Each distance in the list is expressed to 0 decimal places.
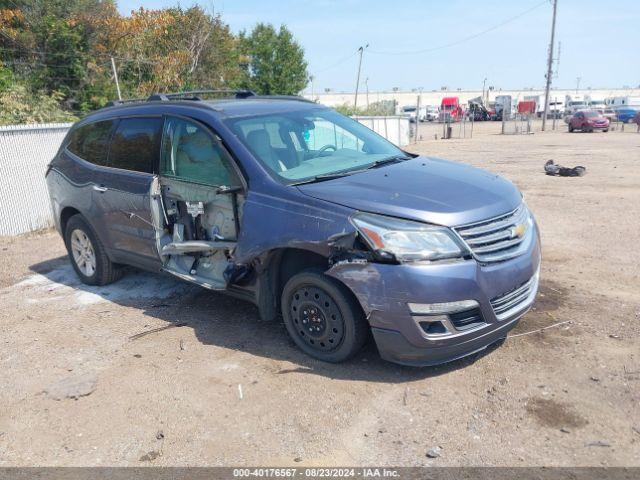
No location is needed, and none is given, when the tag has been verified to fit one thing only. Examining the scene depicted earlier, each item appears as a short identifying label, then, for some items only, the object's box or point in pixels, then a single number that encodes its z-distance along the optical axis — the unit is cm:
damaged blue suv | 356
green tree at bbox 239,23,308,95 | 4053
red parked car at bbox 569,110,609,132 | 3562
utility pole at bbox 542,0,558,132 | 4231
